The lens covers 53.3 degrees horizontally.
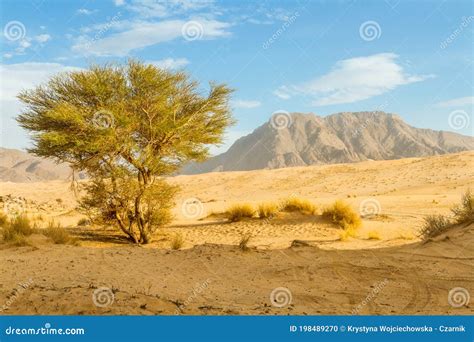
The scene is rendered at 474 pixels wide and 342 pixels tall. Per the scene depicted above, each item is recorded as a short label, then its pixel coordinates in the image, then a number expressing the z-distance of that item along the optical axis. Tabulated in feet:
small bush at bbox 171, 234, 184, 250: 43.94
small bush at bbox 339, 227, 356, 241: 51.11
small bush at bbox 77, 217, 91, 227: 71.40
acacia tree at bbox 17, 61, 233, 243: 47.98
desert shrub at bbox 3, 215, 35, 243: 40.14
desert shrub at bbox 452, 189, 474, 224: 41.74
